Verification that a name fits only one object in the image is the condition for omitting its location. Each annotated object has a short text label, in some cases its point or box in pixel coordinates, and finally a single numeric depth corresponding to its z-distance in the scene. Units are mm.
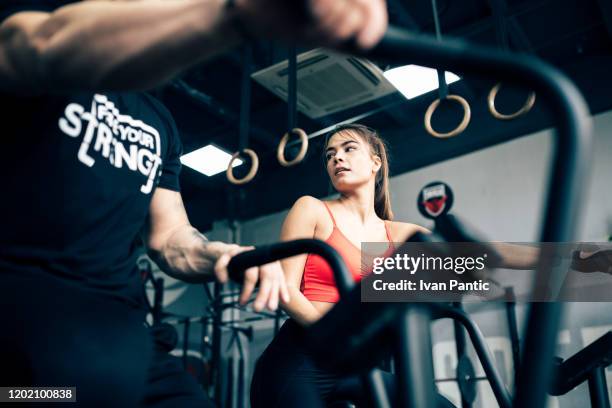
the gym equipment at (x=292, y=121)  2596
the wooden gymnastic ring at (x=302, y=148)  2568
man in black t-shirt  562
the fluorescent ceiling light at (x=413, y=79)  3846
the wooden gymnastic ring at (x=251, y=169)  2660
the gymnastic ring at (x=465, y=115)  2316
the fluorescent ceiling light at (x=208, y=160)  5656
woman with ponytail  1454
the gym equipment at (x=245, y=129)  2711
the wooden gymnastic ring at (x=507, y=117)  2212
